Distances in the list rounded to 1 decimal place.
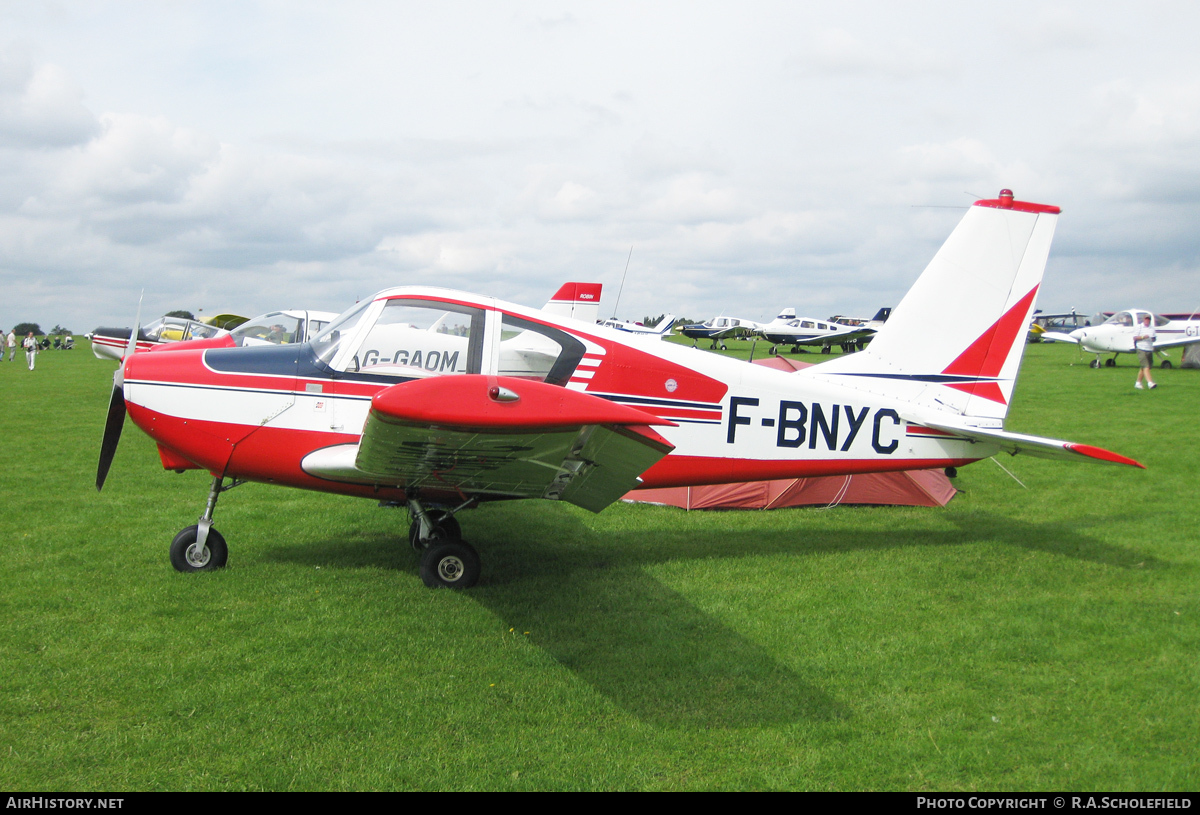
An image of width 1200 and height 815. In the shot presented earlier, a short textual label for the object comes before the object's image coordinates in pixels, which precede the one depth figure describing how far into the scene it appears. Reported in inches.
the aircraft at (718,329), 2036.2
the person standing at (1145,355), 776.9
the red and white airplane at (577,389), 199.2
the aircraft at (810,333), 1784.0
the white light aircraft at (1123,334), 1108.5
